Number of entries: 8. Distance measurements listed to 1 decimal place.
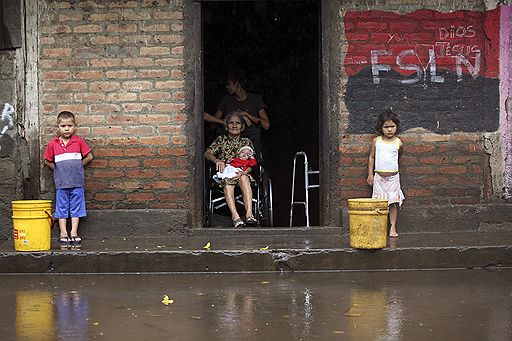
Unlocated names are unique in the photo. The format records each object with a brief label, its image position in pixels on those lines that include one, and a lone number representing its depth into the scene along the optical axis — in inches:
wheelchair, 483.5
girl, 444.1
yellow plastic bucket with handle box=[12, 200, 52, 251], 410.6
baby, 477.7
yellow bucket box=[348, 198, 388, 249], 402.9
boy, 437.4
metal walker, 479.2
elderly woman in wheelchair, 471.4
